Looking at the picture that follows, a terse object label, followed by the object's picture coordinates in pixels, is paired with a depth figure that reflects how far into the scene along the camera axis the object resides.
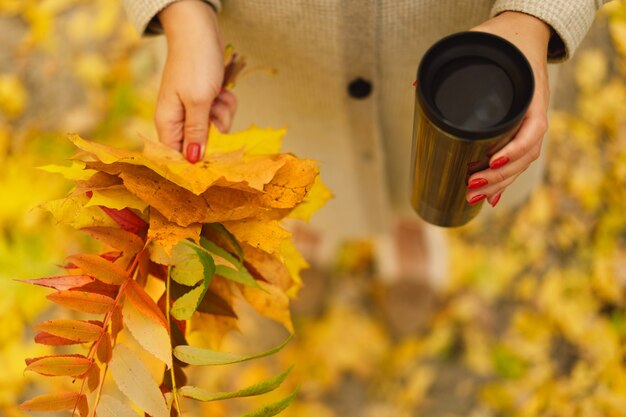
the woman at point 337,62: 0.70
